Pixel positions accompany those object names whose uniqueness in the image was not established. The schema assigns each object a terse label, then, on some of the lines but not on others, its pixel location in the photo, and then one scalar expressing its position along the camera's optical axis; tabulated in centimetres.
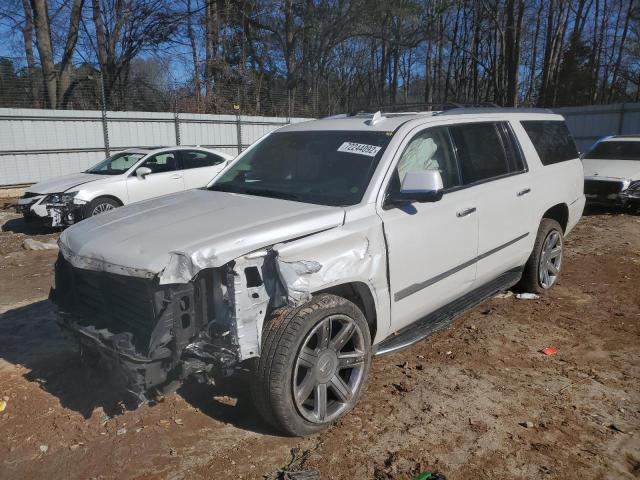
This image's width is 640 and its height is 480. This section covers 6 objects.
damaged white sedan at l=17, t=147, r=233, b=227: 920
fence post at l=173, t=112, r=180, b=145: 1692
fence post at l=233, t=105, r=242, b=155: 1884
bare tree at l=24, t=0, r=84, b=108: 1764
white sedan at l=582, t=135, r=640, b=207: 1023
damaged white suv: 273
